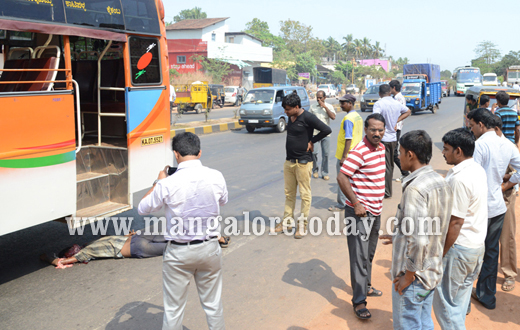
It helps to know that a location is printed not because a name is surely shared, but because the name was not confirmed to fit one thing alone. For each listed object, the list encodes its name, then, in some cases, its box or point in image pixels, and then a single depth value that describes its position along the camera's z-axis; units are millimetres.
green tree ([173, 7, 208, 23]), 88531
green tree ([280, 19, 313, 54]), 80125
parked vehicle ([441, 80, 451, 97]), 46412
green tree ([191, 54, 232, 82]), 38969
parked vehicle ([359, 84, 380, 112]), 24594
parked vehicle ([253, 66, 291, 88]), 35156
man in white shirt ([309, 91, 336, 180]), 8914
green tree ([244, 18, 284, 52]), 67750
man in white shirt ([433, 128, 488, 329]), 2842
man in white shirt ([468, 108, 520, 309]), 3701
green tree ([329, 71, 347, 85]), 68750
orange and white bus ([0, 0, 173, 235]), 3994
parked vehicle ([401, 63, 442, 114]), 23108
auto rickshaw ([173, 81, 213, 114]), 24875
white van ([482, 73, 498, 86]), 42838
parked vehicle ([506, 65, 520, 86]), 41031
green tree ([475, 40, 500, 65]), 88000
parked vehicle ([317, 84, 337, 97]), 48000
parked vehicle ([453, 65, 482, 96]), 44094
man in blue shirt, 5730
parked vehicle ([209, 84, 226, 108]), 29952
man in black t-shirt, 5422
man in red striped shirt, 3684
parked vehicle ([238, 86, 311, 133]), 15984
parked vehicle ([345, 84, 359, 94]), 53775
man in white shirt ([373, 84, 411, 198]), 7203
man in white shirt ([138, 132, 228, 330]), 2844
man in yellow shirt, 6090
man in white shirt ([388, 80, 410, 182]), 8297
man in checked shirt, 2518
